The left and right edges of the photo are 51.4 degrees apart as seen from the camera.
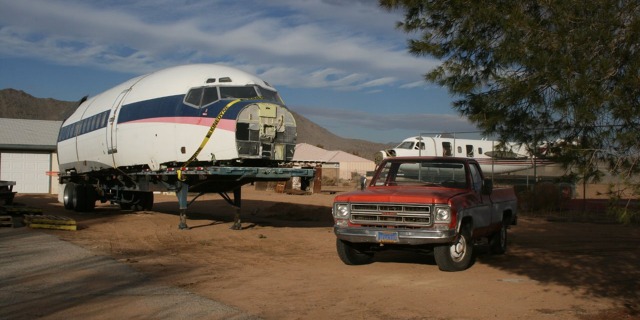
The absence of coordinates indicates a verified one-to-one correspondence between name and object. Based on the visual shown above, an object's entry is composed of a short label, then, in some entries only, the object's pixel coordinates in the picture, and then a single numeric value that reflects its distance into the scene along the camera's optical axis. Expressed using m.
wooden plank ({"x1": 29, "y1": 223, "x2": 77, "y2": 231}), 17.16
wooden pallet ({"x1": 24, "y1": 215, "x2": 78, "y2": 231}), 17.17
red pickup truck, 10.48
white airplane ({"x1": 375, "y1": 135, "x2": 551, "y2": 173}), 33.16
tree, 5.82
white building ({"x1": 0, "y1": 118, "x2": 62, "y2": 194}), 38.06
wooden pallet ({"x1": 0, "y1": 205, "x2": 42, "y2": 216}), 19.36
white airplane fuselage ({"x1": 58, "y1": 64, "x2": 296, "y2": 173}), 15.93
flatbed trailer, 15.90
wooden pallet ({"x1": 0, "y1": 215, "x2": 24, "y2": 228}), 17.59
